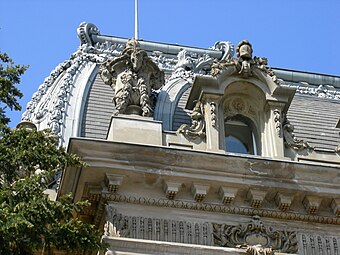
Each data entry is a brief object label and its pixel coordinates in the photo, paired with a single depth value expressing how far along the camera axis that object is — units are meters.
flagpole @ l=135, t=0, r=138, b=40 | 21.60
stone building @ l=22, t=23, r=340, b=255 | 16.44
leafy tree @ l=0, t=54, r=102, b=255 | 12.68
